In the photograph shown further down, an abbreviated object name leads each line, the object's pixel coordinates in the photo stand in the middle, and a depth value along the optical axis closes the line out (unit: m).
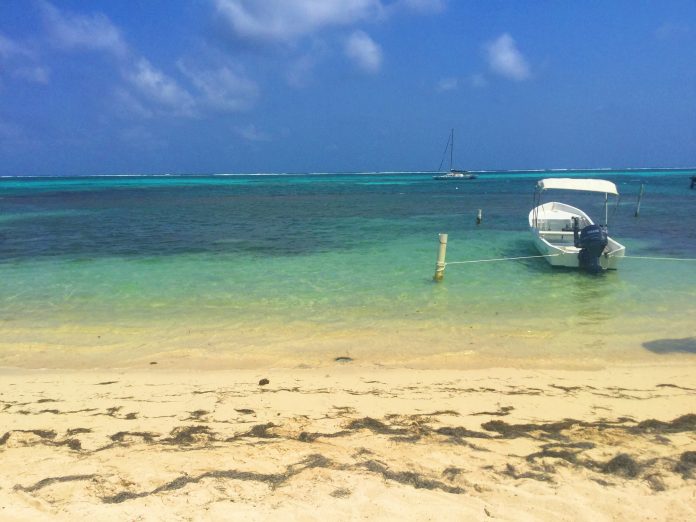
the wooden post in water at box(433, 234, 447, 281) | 12.88
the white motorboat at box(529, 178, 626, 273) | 13.44
